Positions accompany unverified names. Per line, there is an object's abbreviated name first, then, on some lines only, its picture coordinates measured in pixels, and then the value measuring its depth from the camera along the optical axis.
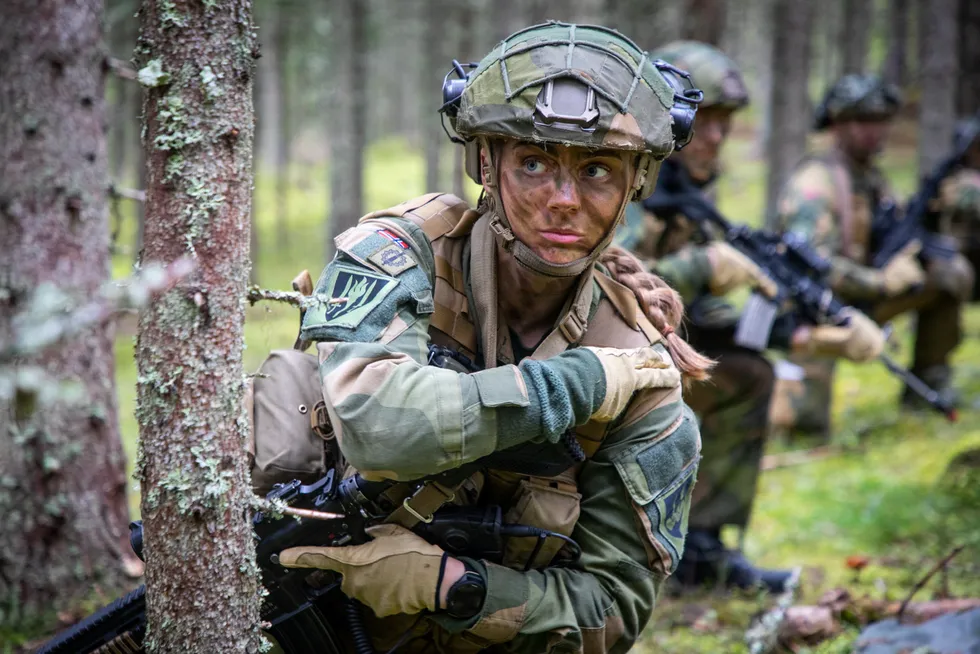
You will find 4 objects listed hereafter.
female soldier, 2.30
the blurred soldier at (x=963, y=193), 8.87
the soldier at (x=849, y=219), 7.59
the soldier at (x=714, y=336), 5.23
